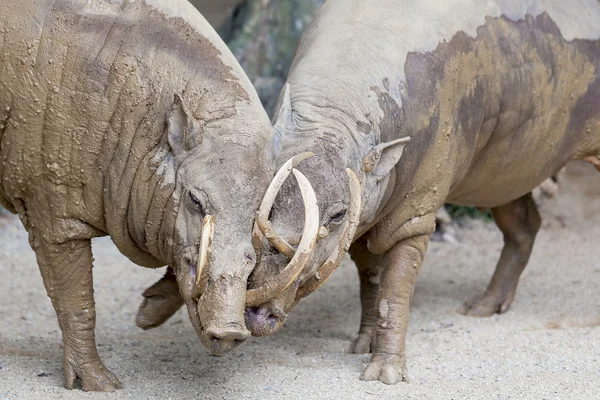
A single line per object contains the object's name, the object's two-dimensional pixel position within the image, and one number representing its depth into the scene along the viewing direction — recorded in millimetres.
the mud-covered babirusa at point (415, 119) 8586
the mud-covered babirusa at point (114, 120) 8258
